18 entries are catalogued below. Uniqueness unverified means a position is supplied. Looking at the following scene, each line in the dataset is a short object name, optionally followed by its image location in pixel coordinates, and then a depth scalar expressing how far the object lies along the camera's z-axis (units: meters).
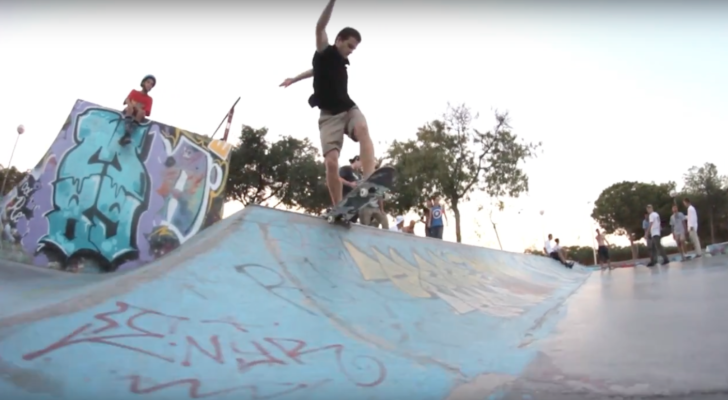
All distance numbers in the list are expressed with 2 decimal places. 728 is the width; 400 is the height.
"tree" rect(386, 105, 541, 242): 28.42
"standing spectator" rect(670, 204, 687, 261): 12.26
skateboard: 3.70
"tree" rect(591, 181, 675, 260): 54.41
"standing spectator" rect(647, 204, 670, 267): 11.91
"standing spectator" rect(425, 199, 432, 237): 11.08
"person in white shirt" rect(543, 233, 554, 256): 16.77
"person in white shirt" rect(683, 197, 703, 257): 11.30
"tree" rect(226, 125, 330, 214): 30.45
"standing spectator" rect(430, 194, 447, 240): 10.76
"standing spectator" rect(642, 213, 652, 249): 12.57
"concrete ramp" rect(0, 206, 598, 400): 1.48
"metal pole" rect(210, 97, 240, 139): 7.94
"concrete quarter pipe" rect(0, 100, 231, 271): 4.56
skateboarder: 4.06
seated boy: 5.18
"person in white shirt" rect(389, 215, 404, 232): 11.13
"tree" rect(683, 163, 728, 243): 51.50
